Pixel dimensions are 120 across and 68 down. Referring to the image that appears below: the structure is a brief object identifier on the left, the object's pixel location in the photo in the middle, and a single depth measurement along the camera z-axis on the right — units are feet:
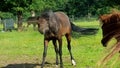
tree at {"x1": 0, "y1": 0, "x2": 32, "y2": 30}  139.54
